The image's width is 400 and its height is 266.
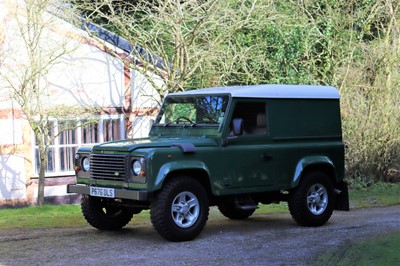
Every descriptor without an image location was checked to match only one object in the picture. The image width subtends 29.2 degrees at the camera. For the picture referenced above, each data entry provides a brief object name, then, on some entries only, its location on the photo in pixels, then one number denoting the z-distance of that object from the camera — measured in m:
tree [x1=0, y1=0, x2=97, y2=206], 16.53
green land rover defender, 10.16
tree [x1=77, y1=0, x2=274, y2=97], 16.83
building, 17.67
